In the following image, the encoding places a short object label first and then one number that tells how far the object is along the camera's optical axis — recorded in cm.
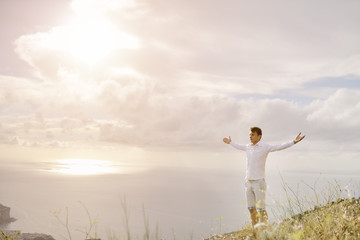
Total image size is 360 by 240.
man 796
